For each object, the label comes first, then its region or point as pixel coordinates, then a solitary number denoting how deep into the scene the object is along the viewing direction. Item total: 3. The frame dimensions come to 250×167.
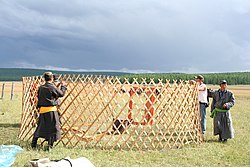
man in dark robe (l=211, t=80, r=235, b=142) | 5.63
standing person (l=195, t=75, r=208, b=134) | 5.88
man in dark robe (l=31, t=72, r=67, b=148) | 4.53
